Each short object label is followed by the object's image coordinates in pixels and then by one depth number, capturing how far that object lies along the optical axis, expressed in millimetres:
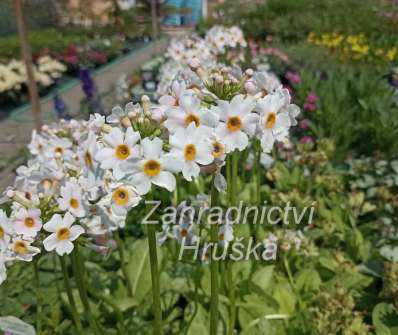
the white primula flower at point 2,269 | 183
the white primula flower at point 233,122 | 170
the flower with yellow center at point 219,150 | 169
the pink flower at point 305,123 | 828
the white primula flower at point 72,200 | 192
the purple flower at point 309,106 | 848
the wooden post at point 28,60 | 795
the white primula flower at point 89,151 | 178
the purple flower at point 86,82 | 939
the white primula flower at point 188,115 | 165
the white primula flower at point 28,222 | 187
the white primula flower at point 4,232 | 186
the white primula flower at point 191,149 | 160
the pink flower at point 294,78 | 970
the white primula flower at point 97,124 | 185
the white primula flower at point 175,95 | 177
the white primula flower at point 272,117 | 181
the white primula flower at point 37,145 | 309
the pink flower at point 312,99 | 851
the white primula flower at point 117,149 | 161
